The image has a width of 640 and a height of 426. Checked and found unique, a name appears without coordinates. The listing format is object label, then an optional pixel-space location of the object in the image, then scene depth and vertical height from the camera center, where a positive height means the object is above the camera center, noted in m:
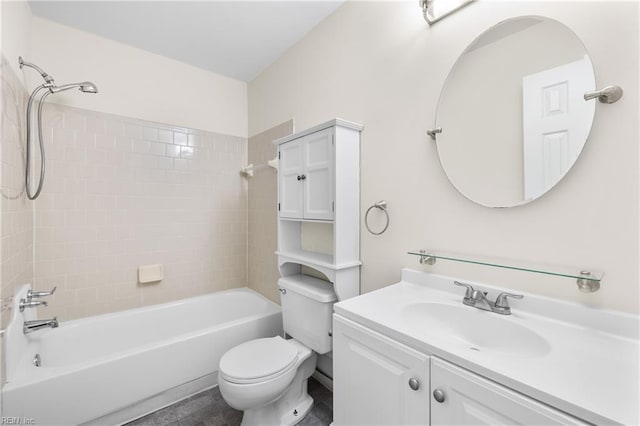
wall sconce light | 1.22 +0.96
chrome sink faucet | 1.03 -0.36
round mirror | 0.93 +0.40
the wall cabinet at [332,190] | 1.56 +0.14
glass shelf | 0.87 -0.20
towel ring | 1.52 +0.03
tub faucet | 1.58 -0.53
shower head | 1.73 +0.82
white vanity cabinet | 0.67 -0.54
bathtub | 1.37 -0.93
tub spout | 1.60 -0.67
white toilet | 1.38 -0.83
